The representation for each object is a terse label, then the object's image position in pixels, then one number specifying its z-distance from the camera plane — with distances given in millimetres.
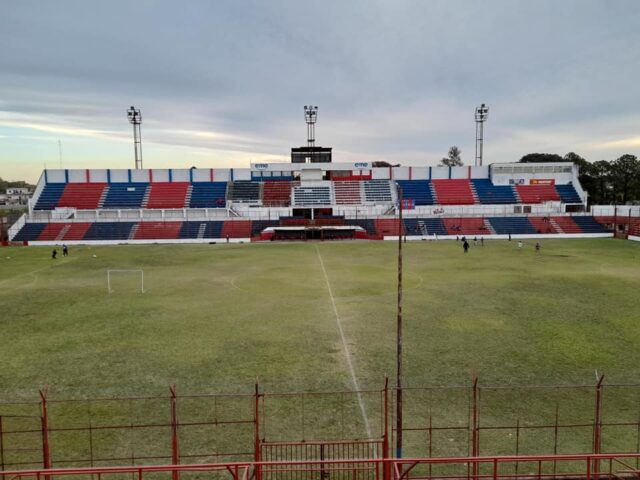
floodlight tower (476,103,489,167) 95250
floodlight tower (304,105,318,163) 100188
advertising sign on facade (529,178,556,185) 91438
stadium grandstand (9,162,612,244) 72812
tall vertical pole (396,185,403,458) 11273
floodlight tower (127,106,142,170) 92000
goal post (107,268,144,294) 32181
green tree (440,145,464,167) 174500
